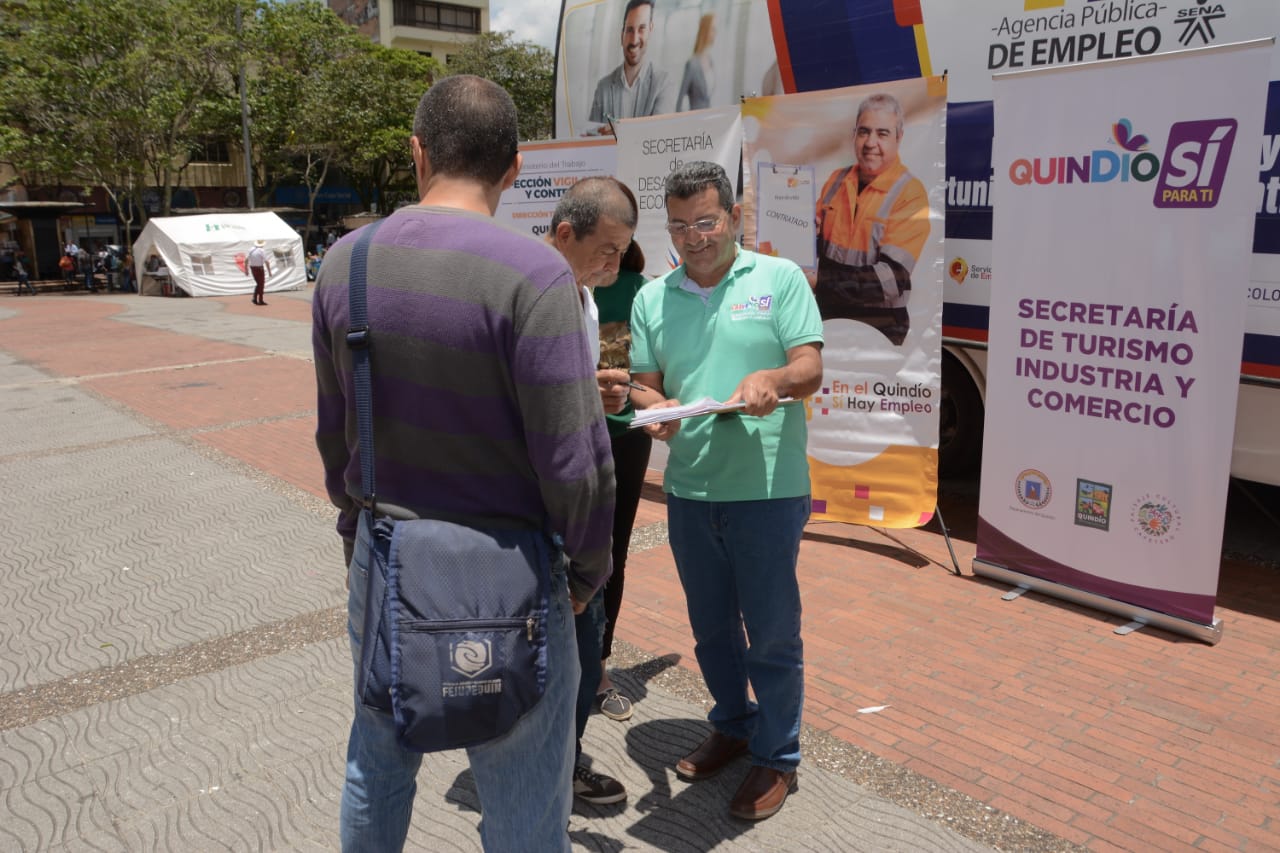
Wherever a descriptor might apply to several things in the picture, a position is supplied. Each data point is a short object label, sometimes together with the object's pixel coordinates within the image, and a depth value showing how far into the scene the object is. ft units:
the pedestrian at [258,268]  78.07
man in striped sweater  5.30
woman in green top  10.32
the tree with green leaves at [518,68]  128.67
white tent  84.12
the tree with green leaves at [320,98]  113.70
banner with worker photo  16.72
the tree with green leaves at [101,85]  88.94
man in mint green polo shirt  9.24
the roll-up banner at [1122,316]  12.77
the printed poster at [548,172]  23.52
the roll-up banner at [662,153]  19.69
